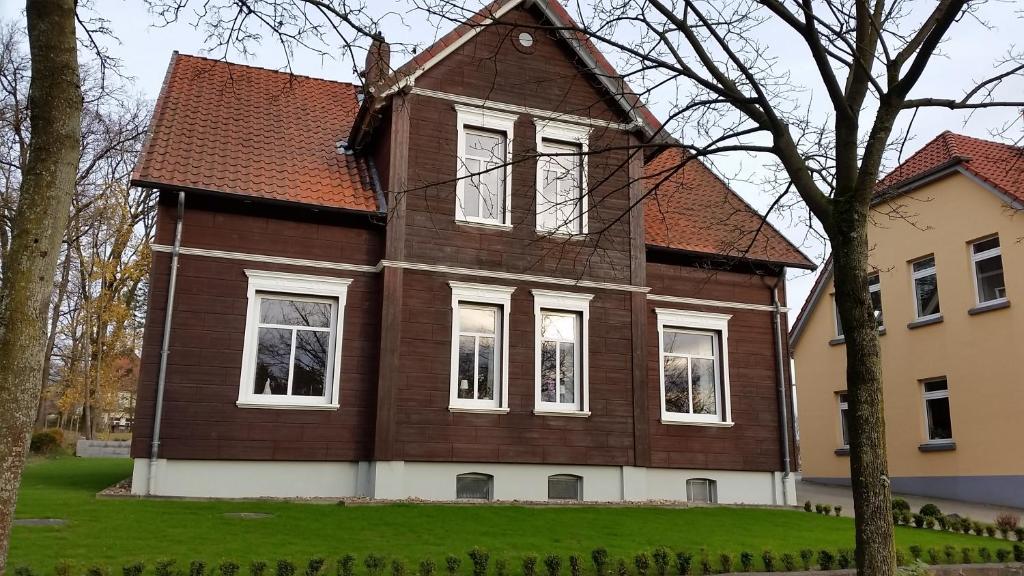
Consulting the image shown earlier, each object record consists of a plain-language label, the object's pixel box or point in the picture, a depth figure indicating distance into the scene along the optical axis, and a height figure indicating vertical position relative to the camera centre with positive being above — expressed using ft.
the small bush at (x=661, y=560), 28.60 -4.01
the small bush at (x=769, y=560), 29.84 -4.10
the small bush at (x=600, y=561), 27.86 -3.96
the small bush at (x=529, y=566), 26.71 -3.98
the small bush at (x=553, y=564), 26.89 -3.93
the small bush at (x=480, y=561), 26.20 -3.79
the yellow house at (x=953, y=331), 61.05 +9.21
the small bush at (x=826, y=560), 30.77 -4.18
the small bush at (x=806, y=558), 30.58 -4.13
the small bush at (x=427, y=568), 25.11 -3.86
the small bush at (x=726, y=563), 29.40 -4.16
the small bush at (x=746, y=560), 29.71 -4.10
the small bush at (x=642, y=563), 28.22 -4.06
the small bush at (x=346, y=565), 24.56 -3.74
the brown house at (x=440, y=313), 45.57 +7.64
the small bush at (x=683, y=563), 28.68 -4.10
